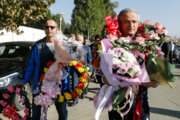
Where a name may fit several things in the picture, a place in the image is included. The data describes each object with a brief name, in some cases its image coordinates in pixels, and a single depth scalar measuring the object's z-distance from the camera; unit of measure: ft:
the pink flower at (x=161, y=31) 6.54
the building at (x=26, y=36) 38.05
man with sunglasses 8.73
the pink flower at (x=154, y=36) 6.31
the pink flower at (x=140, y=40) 5.99
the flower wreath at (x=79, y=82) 8.76
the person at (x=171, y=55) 42.56
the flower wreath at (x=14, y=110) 9.71
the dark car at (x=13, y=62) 13.42
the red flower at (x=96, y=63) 6.69
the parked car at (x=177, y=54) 59.72
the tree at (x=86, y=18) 111.24
